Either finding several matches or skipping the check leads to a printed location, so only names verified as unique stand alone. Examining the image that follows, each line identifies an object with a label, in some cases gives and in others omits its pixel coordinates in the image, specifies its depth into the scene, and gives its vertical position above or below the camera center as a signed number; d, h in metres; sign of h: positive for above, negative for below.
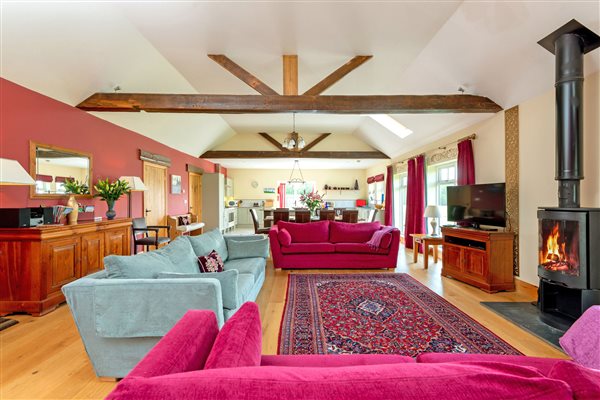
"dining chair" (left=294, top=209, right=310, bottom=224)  6.35 -0.34
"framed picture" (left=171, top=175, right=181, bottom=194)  7.05 +0.48
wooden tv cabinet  3.71 -0.81
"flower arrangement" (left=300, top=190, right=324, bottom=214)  6.75 +0.02
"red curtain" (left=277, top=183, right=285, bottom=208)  11.86 +0.34
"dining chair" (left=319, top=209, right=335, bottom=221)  6.59 -0.31
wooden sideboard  2.94 -0.69
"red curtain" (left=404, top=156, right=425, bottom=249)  6.34 +0.06
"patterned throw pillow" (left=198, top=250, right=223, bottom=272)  2.94 -0.65
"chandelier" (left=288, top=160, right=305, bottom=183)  11.75 +1.14
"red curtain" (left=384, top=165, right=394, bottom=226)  8.48 +0.11
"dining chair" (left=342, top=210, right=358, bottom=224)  6.36 -0.33
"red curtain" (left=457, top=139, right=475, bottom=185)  4.67 +0.64
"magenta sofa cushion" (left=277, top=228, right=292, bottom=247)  4.80 -0.62
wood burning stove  2.53 -0.16
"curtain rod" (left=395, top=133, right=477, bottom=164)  4.62 +1.10
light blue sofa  1.79 -0.67
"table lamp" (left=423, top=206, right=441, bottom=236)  5.12 -0.21
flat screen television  3.89 -0.05
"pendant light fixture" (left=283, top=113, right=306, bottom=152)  5.83 +1.27
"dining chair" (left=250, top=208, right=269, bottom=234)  6.67 -0.62
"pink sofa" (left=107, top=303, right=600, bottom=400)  0.60 -0.41
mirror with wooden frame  3.33 +0.46
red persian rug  2.34 -1.20
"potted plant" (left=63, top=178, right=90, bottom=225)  3.38 +0.17
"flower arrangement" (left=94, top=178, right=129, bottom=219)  4.10 +0.17
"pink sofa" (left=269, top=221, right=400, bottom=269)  4.77 -0.89
